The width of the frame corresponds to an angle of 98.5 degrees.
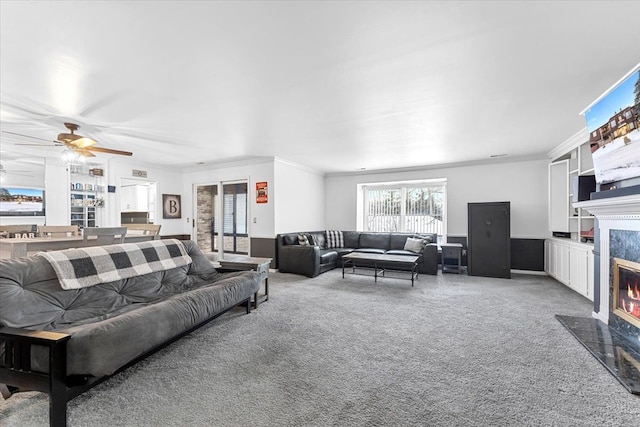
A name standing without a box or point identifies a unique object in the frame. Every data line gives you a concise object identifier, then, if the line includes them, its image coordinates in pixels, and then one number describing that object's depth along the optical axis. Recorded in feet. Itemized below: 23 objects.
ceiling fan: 11.23
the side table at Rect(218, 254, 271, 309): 11.87
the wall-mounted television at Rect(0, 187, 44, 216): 15.74
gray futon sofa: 4.96
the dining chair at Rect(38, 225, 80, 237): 12.91
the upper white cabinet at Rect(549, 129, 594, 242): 13.66
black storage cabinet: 17.28
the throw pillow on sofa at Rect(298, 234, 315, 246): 19.31
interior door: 26.22
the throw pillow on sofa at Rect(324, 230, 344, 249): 22.39
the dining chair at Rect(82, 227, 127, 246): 11.36
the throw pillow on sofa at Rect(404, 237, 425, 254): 19.45
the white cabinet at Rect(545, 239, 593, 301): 12.46
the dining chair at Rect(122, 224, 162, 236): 15.15
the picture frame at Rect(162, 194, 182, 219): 21.99
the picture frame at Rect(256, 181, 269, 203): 19.43
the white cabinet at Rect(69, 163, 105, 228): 17.98
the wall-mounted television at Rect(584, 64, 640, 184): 7.63
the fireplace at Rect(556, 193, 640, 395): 7.77
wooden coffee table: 15.71
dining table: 10.00
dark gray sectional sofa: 17.94
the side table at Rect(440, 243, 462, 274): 18.89
